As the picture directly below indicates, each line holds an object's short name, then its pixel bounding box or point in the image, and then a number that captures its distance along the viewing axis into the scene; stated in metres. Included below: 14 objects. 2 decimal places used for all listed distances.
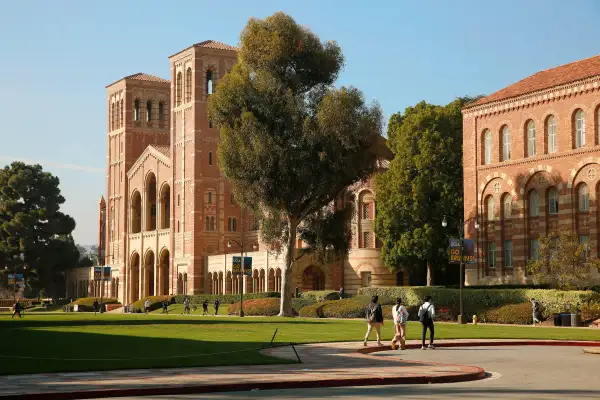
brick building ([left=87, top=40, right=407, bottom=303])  90.88
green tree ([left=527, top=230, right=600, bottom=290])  53.34
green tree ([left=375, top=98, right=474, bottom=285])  74.81
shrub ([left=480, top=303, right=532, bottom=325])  53.44
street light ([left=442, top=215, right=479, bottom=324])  54.14
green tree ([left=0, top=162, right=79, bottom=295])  121.62
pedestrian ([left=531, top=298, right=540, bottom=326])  52.12
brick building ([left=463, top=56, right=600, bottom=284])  56.75
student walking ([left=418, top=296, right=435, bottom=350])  30.86
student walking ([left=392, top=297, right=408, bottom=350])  30.64
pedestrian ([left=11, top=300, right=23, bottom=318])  72.87
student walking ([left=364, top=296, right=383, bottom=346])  31.55
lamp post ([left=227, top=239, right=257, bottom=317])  70.88
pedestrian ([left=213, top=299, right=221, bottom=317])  79.09
